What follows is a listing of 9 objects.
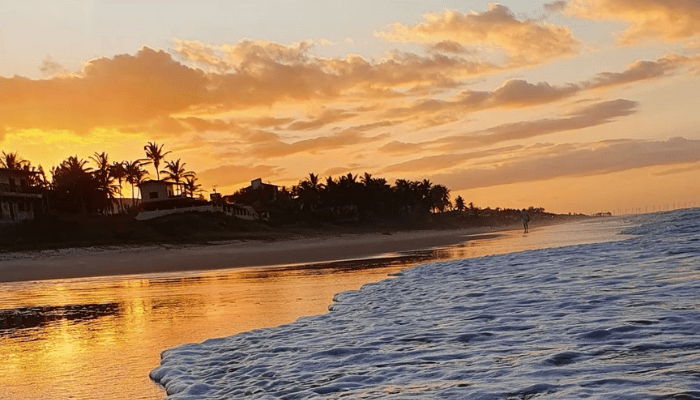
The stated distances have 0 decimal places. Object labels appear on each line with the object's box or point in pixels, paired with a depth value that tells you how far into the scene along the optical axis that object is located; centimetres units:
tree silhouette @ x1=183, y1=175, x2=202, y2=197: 10969
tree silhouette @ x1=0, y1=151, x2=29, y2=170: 9012
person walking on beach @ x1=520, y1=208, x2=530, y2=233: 6644
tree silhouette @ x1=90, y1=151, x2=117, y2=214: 8469
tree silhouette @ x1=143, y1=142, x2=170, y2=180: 10181
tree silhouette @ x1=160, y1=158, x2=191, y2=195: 10400
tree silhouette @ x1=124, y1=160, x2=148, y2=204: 9638
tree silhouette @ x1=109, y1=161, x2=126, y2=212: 9188
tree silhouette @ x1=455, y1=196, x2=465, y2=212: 19650
